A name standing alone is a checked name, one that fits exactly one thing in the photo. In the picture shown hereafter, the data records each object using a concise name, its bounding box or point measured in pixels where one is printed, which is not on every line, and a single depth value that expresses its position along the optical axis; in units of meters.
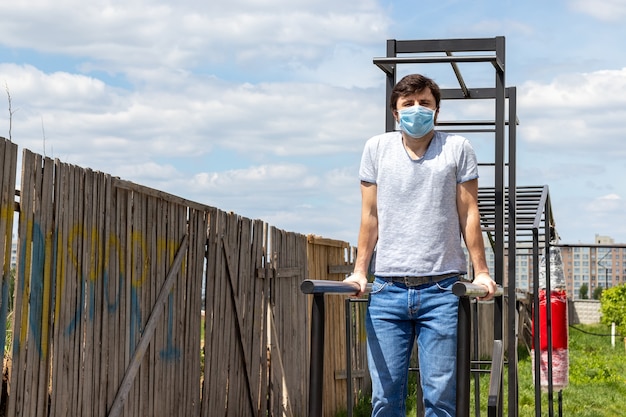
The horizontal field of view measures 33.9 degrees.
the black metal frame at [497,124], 4.65
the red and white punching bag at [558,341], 8.89
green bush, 25.47
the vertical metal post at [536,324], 8.10
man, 3.90
